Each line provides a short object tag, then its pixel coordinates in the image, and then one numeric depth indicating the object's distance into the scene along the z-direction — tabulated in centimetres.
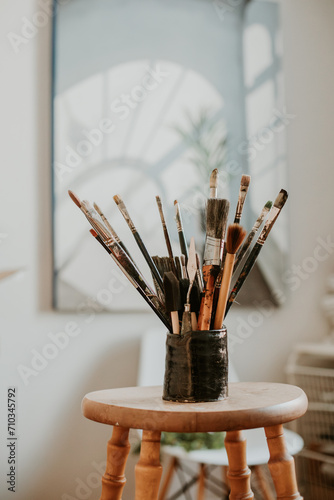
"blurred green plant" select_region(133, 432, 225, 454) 164
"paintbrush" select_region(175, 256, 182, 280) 104
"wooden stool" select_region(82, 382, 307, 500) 82
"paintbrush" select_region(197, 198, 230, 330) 96
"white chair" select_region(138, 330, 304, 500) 158
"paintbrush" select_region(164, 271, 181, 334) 94
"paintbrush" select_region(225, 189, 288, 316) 101
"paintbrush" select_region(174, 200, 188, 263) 108
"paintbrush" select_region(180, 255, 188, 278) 103
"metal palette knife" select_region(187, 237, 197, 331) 98
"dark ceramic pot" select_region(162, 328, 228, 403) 93
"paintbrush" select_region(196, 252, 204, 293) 101
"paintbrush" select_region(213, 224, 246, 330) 90
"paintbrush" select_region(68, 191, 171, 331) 98
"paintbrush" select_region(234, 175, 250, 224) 101
